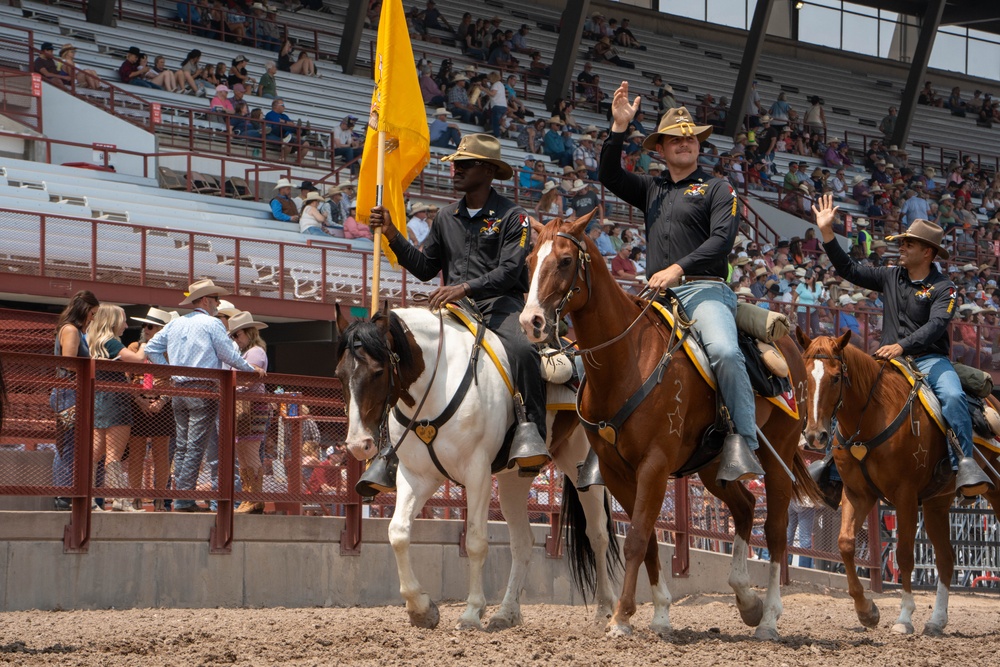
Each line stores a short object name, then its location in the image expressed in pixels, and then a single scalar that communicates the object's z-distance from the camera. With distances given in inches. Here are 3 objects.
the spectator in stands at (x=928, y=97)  1839.3
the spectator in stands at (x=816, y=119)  1617.9
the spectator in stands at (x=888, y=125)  1711.4
